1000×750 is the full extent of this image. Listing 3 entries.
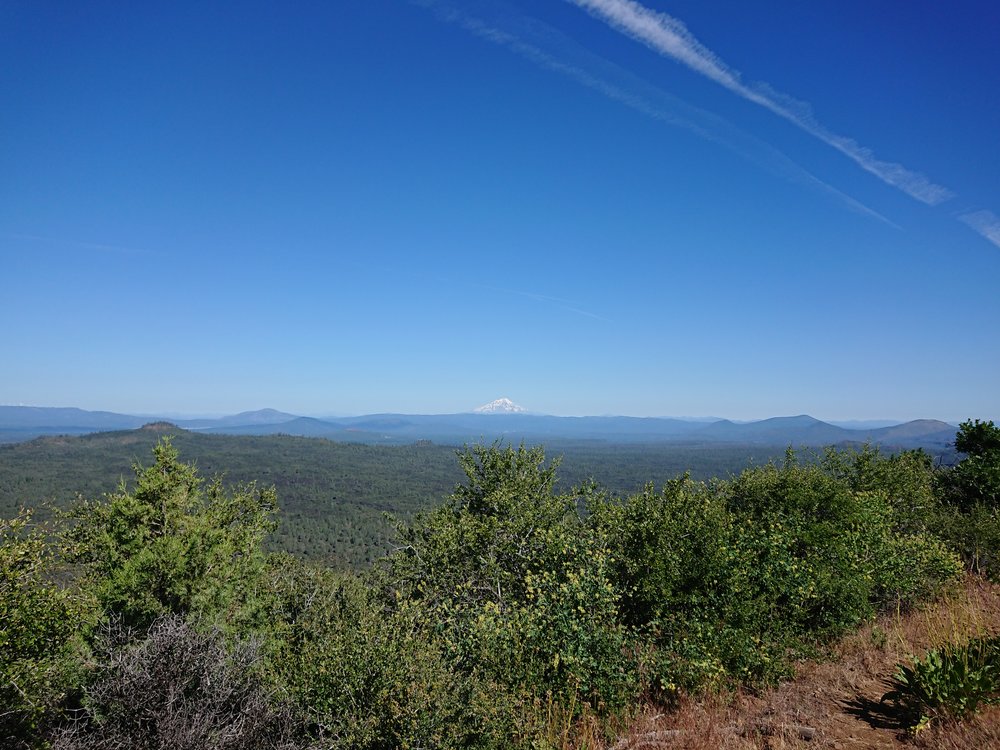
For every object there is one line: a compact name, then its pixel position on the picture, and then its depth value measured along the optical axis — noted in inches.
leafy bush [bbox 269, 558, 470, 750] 295.0
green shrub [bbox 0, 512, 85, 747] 388.2
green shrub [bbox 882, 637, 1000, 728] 243.1
